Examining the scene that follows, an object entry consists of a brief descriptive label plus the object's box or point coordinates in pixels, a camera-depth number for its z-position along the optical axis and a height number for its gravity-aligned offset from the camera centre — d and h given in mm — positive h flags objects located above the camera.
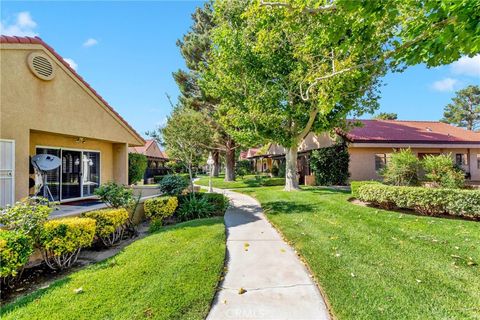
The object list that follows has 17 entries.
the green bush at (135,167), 16820 +131
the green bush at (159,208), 9281 -1464
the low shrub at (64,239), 5354 -1532
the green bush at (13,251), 4379 -1435
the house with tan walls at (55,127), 7516 +1638
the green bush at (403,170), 13766 -326
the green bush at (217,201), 10930 -1502
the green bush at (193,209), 9922 -1634
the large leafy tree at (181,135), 13008 +1741
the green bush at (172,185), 10898 -734
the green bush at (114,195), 7930 -816
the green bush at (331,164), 19953 +80
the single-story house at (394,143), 19969 +1665
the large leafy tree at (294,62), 5395 +4126
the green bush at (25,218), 5055 -949
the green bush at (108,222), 6945 -1487
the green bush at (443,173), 12195 -498
